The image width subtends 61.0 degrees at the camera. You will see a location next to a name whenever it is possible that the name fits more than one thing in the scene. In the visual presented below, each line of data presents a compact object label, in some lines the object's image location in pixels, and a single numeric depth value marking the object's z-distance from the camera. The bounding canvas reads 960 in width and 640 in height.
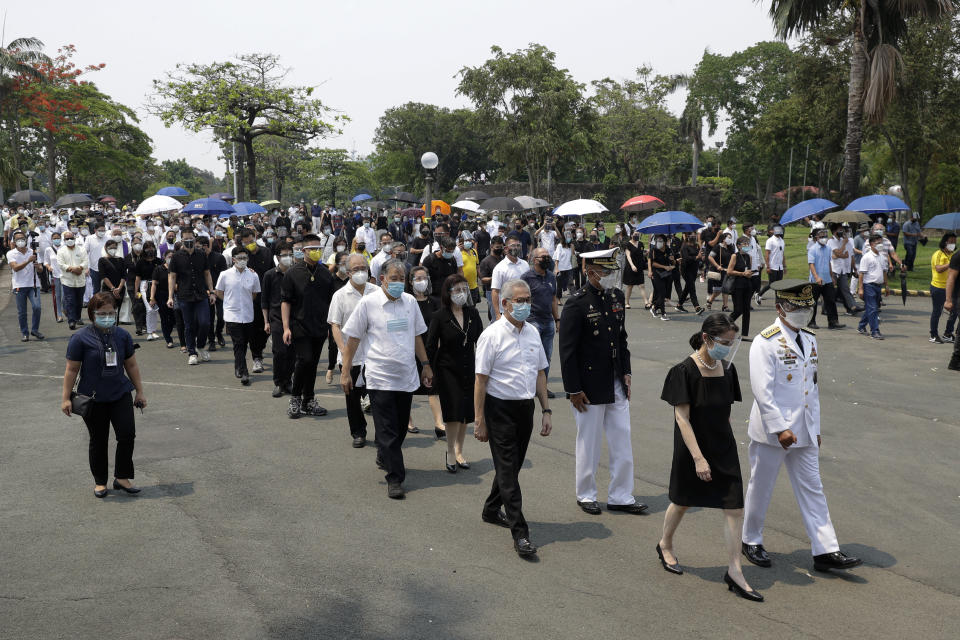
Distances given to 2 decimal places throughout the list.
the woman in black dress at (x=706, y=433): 5.01
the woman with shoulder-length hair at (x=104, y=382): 6.38
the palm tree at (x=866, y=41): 22.61
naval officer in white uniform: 5.24
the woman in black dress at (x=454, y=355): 7.08
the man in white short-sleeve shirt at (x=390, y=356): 6.63
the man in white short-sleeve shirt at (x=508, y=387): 5.62
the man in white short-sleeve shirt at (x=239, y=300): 10.73
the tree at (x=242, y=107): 32.62
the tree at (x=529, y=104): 38.78
